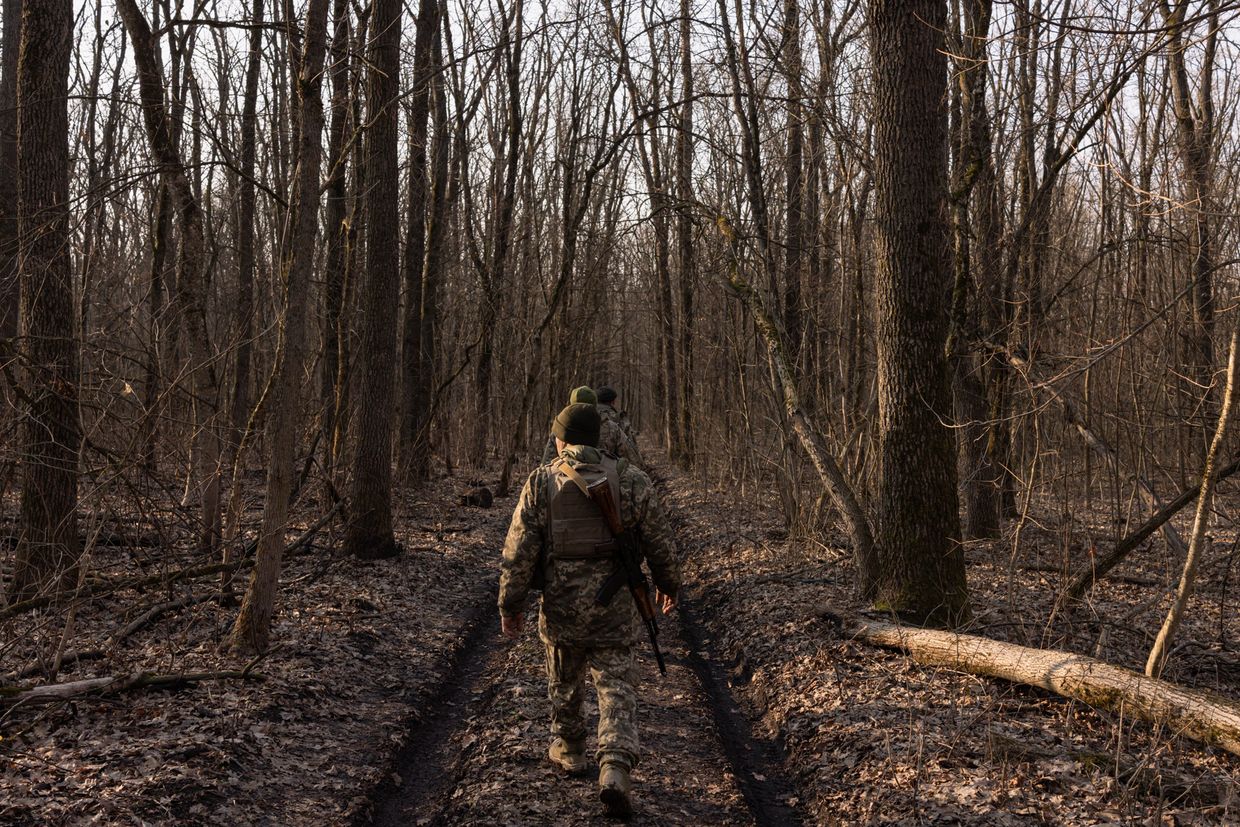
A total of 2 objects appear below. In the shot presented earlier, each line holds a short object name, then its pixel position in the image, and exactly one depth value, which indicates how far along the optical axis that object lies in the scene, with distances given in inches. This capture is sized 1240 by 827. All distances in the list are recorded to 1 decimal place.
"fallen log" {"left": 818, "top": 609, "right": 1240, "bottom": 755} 184.9
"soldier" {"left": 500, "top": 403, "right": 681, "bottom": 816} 201.5
